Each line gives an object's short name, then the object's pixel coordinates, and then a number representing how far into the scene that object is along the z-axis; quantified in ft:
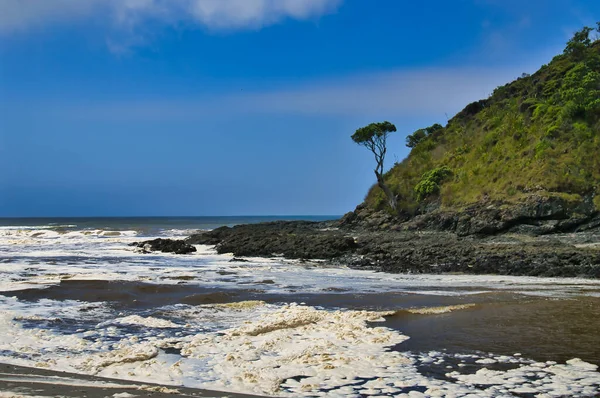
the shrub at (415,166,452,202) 148.66
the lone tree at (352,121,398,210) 166.81
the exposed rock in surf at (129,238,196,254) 113.29
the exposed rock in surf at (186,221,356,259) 96.53
